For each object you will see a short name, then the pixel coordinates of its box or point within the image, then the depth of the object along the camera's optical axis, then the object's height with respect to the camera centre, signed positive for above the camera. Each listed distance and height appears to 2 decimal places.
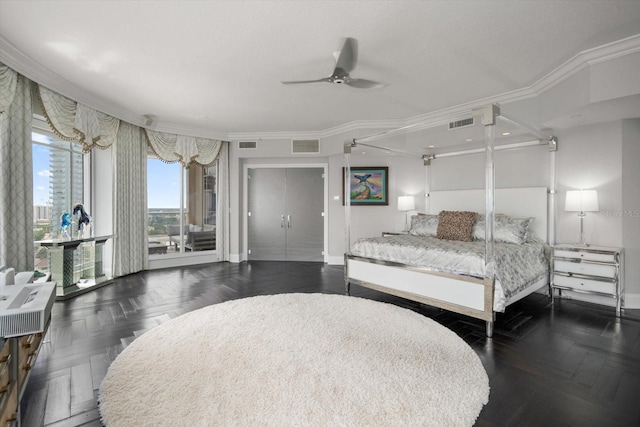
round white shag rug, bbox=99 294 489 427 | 1.70 -1.14
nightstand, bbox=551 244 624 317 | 3.36 -0.70
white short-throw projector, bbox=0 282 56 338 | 1.47 -0.52
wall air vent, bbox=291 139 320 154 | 6.57 +1.41
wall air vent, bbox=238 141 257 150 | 6.71 +1.48
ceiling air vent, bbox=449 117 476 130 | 4.52 +1.34
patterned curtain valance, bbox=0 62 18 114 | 3.12 +1.32
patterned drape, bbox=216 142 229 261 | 6.70 +0.00
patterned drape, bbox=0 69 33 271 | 3.21 +0.43
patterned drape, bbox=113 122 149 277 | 5.15 +0.19
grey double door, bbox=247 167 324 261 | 6.83 -0.07
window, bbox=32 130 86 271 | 4.16 +0.43
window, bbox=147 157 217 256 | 6.09 +0.09
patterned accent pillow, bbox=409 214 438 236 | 4.76 -0.24
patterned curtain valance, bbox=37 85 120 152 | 3.82 +1.28
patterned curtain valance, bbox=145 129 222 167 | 5.83 +1.29
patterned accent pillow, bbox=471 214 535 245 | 3.98 -0.26
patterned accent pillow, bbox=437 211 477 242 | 4.23 -0.21
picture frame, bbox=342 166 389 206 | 6.12 +0.51
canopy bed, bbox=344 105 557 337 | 2.90 -0.48
